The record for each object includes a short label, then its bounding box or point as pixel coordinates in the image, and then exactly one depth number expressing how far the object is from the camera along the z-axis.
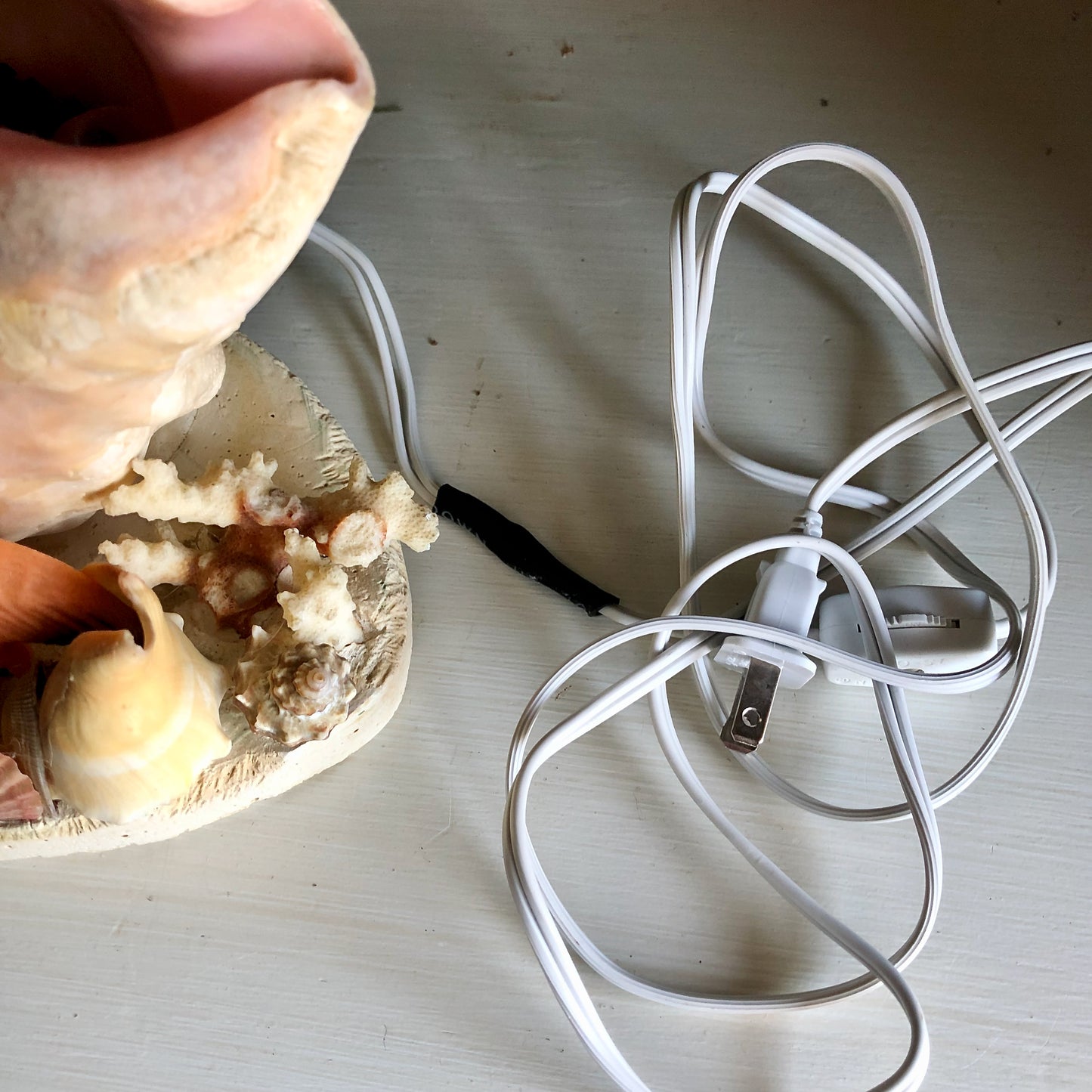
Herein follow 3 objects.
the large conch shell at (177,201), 0.21
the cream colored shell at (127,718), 0.27
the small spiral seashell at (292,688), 0.31
